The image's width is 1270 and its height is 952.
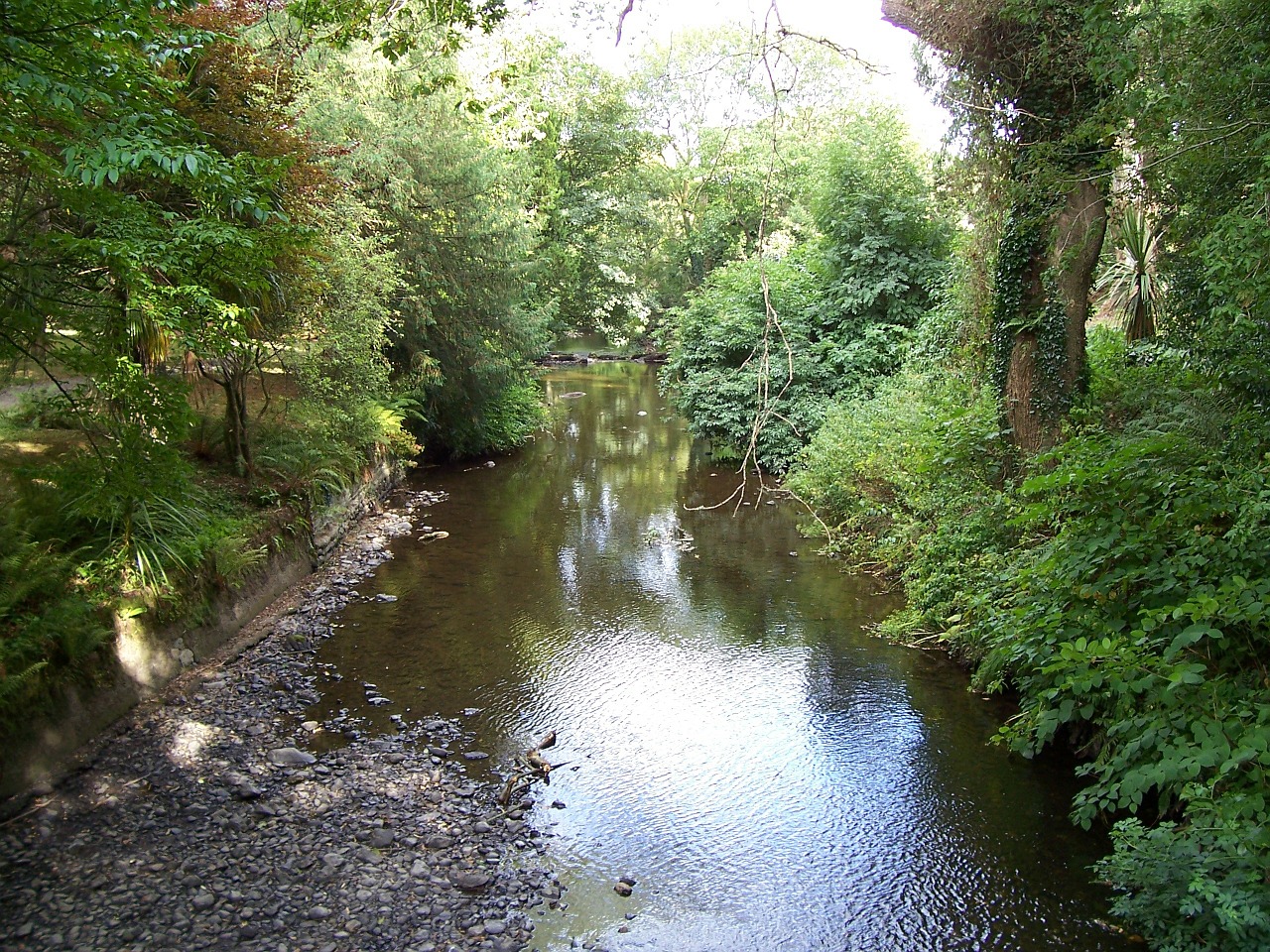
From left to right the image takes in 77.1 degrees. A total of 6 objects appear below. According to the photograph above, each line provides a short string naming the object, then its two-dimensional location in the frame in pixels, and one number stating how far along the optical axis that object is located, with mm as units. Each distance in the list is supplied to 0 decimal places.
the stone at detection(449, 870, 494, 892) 4930
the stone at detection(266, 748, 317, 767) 6086
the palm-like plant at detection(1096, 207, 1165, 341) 10375
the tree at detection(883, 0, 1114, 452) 7602
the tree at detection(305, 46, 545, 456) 13906
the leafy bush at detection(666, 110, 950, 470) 16031
